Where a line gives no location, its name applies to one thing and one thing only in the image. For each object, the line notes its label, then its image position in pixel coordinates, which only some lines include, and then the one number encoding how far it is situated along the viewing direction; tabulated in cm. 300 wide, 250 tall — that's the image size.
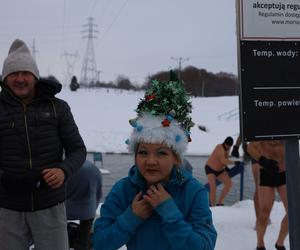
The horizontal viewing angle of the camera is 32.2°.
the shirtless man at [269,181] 537
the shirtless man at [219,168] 947
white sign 298
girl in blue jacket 217
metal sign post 309
